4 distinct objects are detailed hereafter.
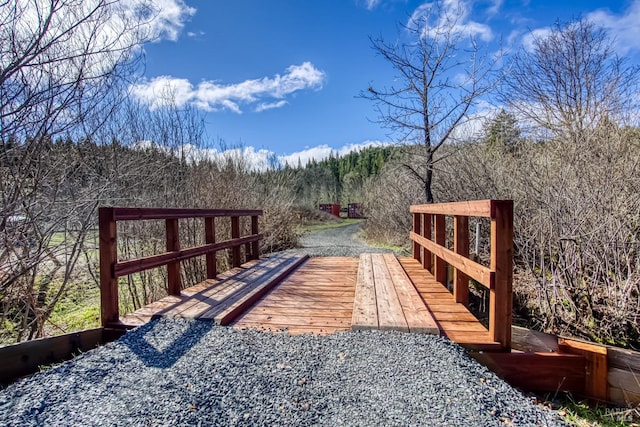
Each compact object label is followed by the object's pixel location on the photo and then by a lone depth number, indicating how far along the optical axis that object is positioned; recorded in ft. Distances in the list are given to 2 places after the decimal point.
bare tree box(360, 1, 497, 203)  20.94
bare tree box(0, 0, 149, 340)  8.71
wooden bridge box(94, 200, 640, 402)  7.67
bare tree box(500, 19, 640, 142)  26.96
